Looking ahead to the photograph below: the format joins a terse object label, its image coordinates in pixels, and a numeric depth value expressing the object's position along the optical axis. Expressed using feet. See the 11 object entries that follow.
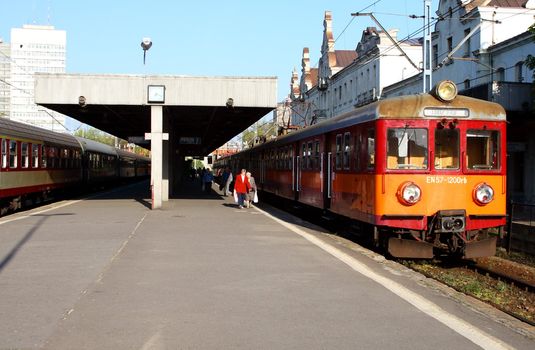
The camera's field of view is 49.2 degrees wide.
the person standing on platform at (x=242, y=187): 70.03
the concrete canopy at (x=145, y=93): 65.51
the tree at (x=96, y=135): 308.19
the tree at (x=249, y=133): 307.70
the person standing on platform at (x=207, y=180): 108.47
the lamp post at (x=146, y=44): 72.18
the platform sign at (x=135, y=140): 103.86
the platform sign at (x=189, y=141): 119.03
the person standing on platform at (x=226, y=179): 91.33
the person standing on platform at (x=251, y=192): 71.06
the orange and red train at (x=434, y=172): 34.86
